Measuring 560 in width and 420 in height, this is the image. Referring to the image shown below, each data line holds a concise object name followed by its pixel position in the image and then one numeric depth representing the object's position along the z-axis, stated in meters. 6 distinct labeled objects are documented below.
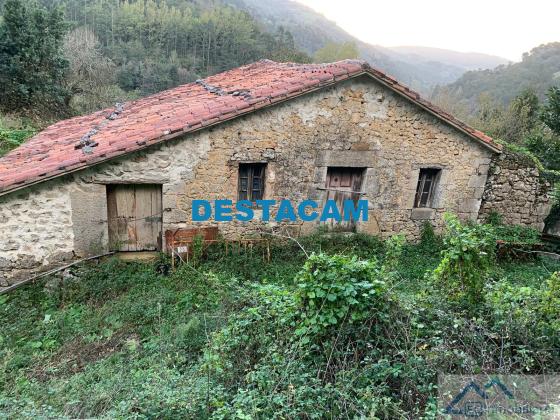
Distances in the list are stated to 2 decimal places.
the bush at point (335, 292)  3.56
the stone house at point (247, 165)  6.00
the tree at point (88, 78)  17.97
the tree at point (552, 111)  13.65
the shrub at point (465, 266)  3.91
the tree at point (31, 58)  14.11
